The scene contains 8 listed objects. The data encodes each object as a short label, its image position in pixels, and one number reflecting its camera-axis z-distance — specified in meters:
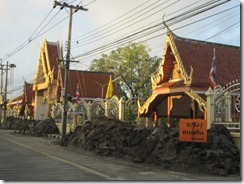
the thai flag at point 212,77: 17.62
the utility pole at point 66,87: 24.53
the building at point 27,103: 63.26
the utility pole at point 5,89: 59.17
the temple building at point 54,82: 44.81
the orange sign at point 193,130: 13.70
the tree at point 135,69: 51.72
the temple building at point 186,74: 20.17
